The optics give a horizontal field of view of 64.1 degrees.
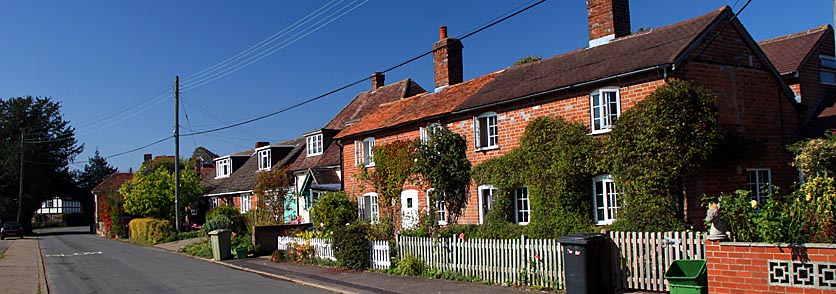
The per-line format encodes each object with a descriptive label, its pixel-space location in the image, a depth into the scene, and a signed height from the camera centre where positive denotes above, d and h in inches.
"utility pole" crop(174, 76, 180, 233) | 1456.7 +109.1
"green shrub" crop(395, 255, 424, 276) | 668.7 -88.0
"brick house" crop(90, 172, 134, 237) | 2091.3 -29.7
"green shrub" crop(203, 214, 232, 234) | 1341.0 -77.1
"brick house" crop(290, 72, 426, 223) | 1296.8 +71.8
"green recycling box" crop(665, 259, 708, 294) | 415.8 -66.7
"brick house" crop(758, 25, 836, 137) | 772.0 +123.2
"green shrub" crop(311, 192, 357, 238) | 914.7 -42.1
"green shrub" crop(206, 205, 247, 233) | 1518.2 -70.2
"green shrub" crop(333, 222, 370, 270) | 741.9 -73.8
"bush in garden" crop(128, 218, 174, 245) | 1563.7 -104.1
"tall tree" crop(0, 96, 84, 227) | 2714.1 +164.8
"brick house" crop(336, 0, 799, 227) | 609.9 +82.1
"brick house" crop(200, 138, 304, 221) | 1674.5 +34.7
